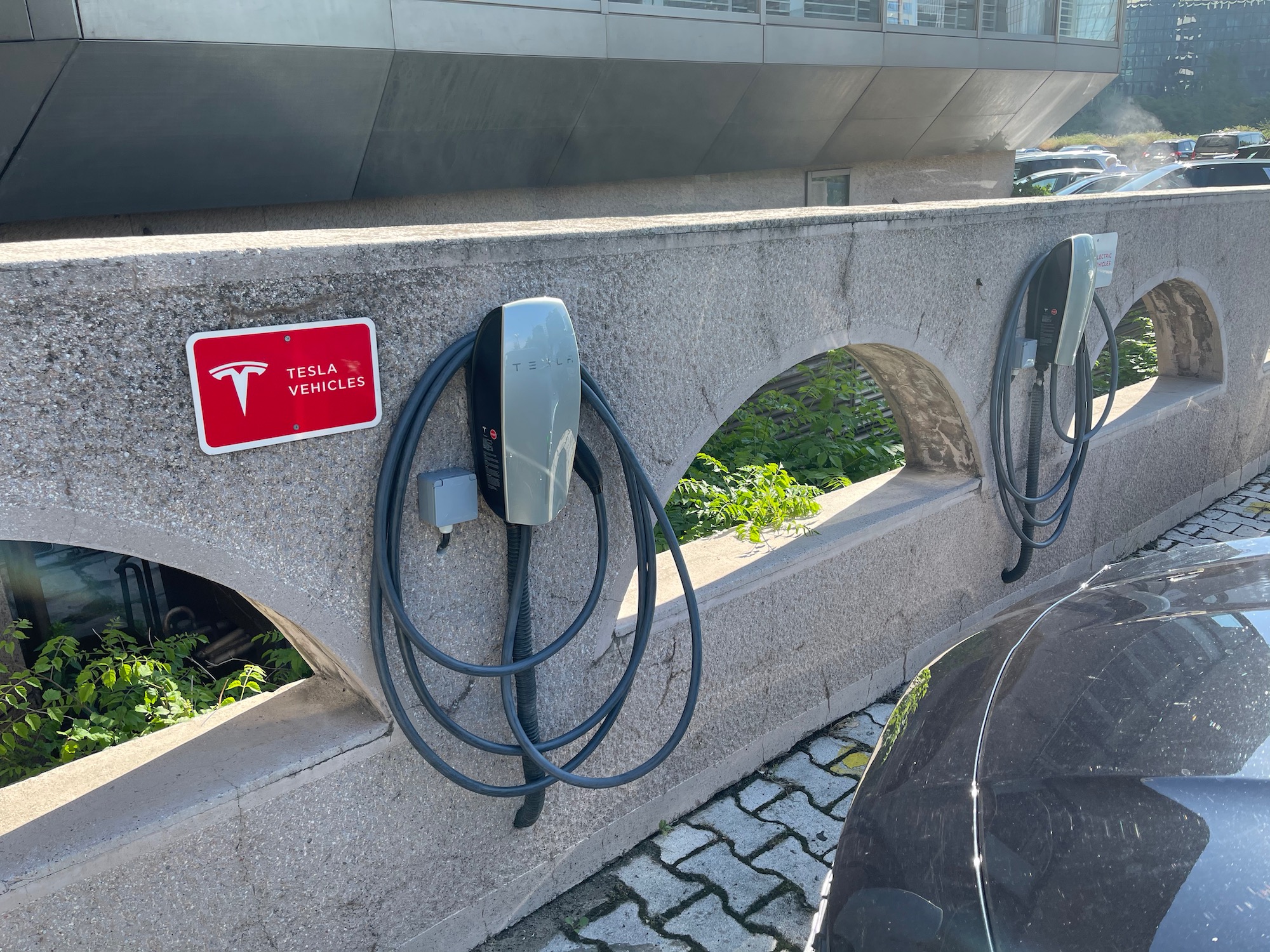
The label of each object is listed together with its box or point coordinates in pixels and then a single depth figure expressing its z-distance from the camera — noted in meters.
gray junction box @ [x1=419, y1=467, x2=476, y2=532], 2.27
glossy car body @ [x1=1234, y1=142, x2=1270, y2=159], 21.58
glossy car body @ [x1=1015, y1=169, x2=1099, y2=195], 20.27
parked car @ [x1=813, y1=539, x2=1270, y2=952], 1.55
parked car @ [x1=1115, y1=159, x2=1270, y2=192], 12.71
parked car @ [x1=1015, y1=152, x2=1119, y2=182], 24.44
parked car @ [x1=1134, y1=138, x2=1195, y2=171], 37.84
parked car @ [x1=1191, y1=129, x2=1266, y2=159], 30.73
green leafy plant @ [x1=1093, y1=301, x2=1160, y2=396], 7.08
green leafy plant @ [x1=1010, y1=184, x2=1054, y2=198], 17.33
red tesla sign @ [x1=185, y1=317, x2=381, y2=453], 1.92
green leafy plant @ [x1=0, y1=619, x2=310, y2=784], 2.94
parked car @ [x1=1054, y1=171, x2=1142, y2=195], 16.59
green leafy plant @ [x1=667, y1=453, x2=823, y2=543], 3.60
